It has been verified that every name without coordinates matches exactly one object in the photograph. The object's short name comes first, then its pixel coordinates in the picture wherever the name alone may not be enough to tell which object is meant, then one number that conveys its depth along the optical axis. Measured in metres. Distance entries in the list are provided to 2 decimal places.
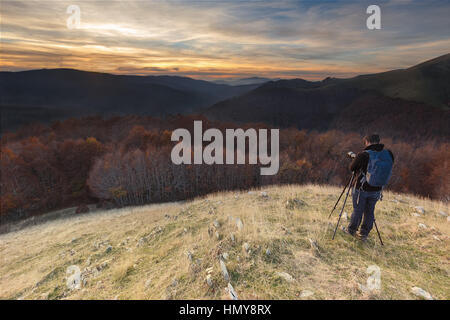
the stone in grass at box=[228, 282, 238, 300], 4.52
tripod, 6.65
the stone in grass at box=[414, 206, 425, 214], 9.61
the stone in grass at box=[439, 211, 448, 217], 9.47
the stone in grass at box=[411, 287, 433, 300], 4.54
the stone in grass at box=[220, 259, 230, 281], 5.08
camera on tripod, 6.92
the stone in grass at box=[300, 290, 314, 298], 4.55
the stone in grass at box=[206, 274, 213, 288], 4.98
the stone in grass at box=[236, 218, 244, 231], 7.61
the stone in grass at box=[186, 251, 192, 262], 6.23
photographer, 6.03
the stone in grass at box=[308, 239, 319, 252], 6.21
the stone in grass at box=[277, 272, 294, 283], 5.03
